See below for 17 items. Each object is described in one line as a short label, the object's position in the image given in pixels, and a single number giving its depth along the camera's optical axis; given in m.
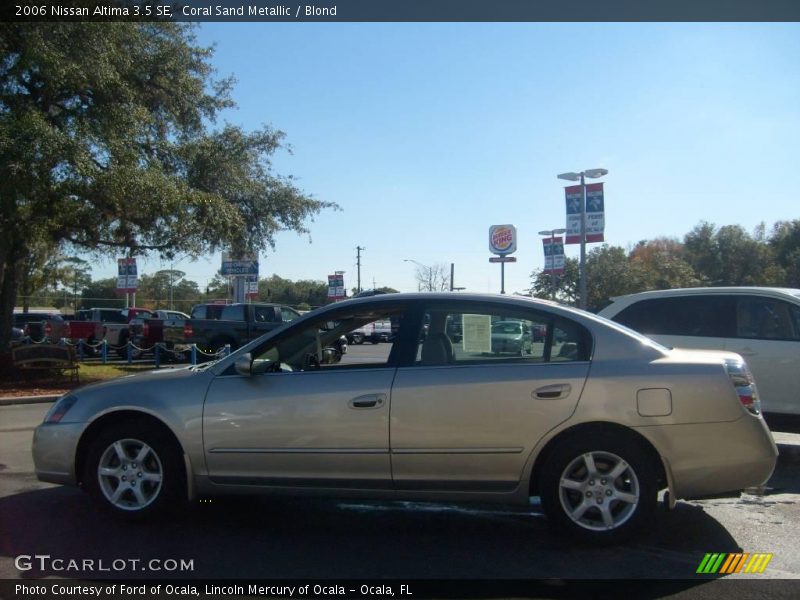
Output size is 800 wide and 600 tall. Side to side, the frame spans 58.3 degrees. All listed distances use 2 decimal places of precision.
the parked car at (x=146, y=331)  22.56
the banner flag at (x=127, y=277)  29.40
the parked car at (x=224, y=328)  21.84
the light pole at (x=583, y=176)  19.56
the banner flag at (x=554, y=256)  29.70
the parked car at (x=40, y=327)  21.53
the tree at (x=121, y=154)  12.77
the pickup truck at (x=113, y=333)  23.83
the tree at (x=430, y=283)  49.60
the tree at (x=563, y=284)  38.94
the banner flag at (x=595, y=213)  18.97
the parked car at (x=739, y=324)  7.79
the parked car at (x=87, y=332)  24.28
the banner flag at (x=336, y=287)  42.25
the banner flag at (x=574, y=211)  19.11
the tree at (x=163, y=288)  82.19
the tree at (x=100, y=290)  78.31
